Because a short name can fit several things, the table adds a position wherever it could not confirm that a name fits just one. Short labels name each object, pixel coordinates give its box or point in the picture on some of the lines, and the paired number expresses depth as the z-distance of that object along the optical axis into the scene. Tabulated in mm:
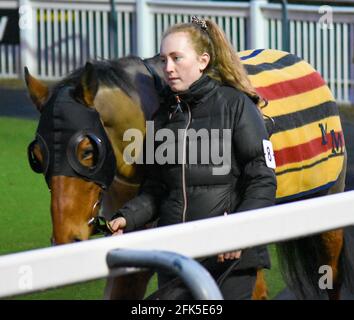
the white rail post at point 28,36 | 19524
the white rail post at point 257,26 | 17812
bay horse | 6508
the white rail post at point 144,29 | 18900
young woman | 5906
